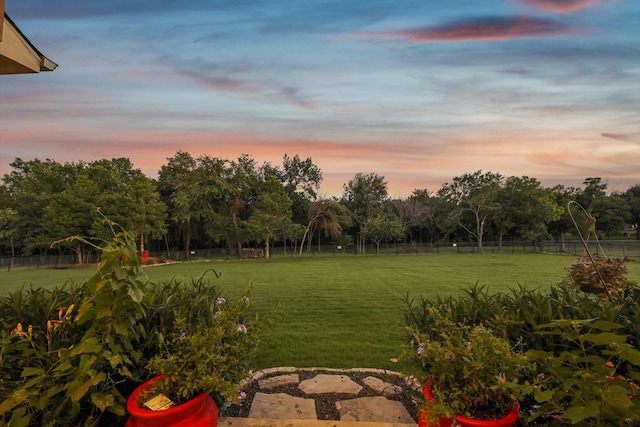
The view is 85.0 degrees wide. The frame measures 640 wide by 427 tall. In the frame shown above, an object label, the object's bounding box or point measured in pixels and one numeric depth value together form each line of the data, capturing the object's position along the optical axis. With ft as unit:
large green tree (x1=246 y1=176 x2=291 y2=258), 85.25
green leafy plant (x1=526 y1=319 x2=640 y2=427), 3.22
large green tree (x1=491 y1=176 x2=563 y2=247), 105.91
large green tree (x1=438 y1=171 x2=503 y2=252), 111.04
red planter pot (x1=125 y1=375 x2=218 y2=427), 4.68
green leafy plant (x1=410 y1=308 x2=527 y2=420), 4.69
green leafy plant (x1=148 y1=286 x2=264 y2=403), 4.94
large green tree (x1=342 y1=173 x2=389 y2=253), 115.65
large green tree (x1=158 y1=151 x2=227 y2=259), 89.15
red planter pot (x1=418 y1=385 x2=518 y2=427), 4.69
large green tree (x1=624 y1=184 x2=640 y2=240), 135.13
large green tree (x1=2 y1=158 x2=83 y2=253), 91.91
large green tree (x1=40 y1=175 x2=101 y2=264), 78.38
